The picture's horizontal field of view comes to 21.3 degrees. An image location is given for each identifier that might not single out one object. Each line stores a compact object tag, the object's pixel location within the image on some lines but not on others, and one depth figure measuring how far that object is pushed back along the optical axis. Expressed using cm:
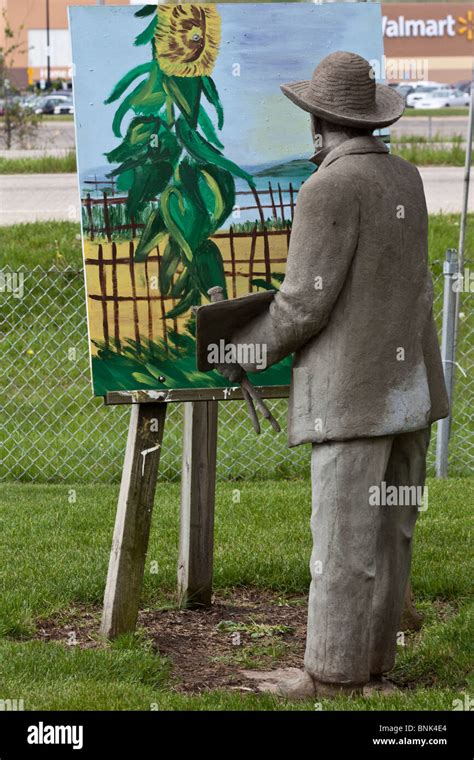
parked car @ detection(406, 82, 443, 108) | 3622
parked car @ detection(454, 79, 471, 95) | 4075
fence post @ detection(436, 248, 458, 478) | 798
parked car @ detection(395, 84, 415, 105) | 3628
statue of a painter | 431
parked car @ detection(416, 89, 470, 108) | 3606
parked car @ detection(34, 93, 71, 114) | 2916
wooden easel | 526
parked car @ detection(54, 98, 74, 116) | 3180
